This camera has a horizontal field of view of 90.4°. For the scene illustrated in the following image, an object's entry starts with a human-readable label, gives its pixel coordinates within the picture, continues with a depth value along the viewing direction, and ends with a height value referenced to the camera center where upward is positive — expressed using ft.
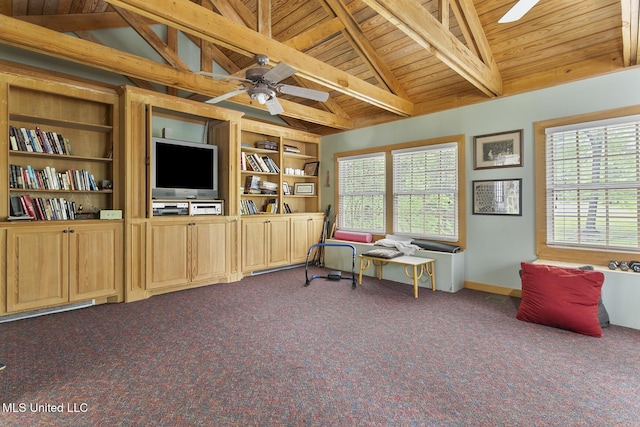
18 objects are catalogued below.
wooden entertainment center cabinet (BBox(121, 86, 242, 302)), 12.53 -0.39
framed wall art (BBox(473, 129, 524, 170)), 12.91 +2.60
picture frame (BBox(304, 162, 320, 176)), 20.36 +2.82
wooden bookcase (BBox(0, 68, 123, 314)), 10.31 +0.56
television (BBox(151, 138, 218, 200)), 13.50 +1.91
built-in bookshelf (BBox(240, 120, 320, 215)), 17.39 +2.47
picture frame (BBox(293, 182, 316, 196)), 20.10 +1.46
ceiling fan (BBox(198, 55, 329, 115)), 9.39 +4.08
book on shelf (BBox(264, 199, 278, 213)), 18.31 +0.28
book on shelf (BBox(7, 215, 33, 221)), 10.28 -0.18
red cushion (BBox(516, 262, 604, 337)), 9.14 -2.61
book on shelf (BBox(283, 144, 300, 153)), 19.05 +3.83
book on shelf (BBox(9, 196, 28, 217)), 10.82 +0.26
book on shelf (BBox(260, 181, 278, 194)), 18.01 +1.41
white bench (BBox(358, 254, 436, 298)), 13.00 -2.40
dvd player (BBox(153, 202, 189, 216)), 13.37 +0.14
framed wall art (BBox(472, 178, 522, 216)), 12.89 +0.62
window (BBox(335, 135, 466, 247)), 14.85 +1.15
